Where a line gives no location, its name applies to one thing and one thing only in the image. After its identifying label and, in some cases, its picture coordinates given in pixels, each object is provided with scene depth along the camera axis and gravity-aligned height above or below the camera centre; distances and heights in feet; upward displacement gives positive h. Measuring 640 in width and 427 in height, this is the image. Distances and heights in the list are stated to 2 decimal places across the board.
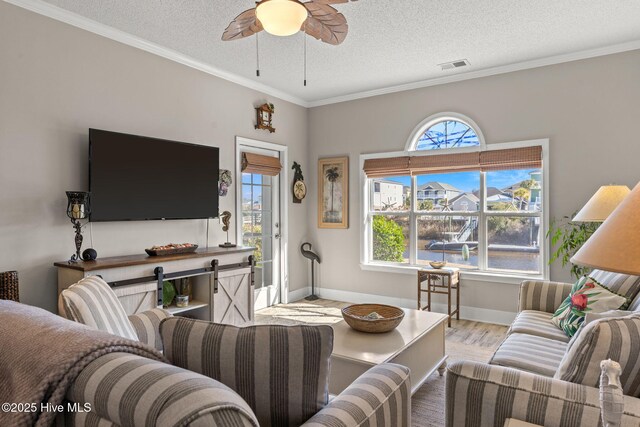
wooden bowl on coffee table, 8.20 -2.26
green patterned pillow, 7.55 -1.74
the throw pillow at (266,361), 3.47 -1.32
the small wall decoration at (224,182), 14.26 +1.16
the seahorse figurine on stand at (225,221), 14.00 -0.26
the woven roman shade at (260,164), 15.40 +2.01
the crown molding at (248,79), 10.11 +5.12
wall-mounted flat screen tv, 10.62 +1.06
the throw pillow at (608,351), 4.32 -1.52
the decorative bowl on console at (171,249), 11.18 -1.04
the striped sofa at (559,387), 4.20 -1.96
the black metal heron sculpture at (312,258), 17.99 -2.02
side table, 13.99 -2.56
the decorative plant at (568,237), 11.91 -0.70
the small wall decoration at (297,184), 17.89 +1.38
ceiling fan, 7.22 +4.01
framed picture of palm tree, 17.70 +0.99
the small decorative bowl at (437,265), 14.65 -1.88
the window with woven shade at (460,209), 13.87 +0.21
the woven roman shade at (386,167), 16.05 +1.97
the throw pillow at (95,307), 5.18 -1.30
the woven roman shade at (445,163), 14.60 +1.96
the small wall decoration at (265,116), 15.90 +3.98
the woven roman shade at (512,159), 13.43 +1.95
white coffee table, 7.21 -2.57
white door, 15.80 -0.55
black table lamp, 9.86 +0.11
